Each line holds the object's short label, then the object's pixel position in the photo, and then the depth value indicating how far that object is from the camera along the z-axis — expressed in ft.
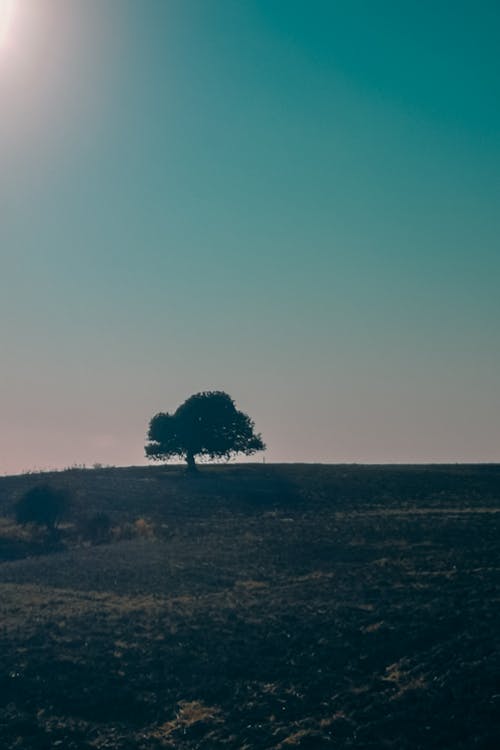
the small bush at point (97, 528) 209.07
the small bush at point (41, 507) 227.40
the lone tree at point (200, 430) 351.05
